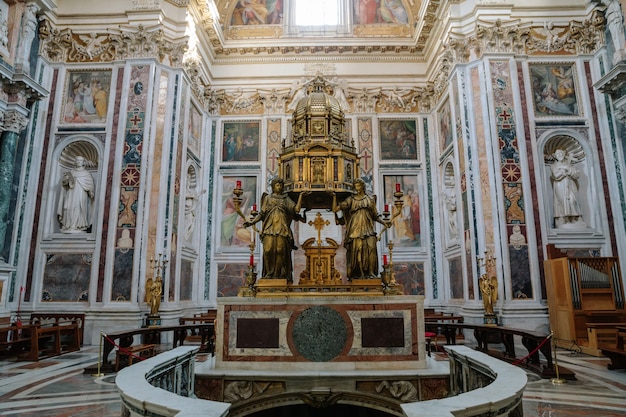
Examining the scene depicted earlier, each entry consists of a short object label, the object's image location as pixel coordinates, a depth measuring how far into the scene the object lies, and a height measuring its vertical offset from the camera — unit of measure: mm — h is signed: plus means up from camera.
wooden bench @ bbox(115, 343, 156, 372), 7511 -1150
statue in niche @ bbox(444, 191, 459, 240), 15006 +2559
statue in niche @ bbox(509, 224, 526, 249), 12195 +1344
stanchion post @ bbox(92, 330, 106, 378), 7038 -1315
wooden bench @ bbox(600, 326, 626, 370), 7355 -1083
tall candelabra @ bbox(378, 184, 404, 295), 7277 +212
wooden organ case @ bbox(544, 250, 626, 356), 10062 -232
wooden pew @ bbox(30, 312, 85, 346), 11143 -650
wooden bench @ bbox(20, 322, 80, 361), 8844 -1129
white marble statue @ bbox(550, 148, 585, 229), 12773 +2765
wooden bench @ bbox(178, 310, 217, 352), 11695 -1120
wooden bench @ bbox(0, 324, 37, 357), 8985 -1020
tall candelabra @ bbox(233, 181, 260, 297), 7184 +209
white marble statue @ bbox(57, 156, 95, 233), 12719 +2615
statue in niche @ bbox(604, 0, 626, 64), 12305 +7231
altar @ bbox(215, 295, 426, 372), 6562 -634
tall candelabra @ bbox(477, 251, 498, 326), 11320 +51
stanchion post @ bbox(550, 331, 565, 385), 6488 -1341
